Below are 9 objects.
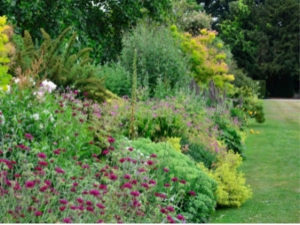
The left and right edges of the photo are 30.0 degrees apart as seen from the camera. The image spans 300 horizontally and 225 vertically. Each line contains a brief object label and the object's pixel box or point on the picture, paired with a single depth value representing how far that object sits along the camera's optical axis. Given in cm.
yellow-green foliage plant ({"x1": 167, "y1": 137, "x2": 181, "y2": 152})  757
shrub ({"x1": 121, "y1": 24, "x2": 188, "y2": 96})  1312
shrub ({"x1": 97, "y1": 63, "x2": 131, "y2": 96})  1215
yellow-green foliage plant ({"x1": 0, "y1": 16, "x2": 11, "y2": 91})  635
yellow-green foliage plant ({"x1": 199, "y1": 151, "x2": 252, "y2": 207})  709
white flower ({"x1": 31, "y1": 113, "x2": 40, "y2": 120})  532
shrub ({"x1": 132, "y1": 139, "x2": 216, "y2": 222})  581
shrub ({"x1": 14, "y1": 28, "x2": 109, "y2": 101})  805
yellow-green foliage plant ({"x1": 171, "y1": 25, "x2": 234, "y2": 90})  1933
